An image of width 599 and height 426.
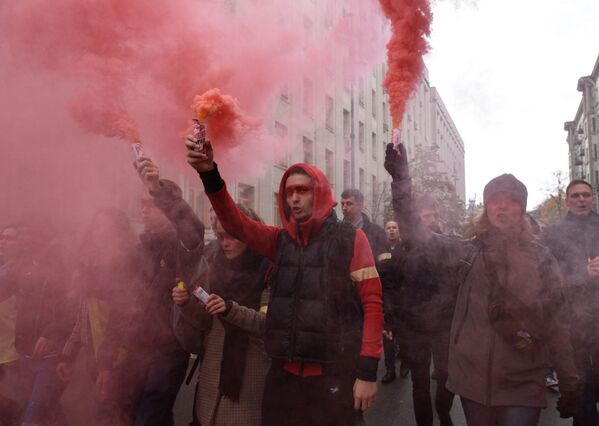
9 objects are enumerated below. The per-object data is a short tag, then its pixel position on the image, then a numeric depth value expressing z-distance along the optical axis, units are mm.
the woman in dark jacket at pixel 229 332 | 2305
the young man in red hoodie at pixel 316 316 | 2119
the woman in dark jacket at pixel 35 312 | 3059
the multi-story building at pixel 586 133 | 43175
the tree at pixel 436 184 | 11771
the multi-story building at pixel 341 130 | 5117
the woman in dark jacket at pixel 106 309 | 2695
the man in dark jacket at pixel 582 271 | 3170
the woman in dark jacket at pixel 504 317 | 2273
